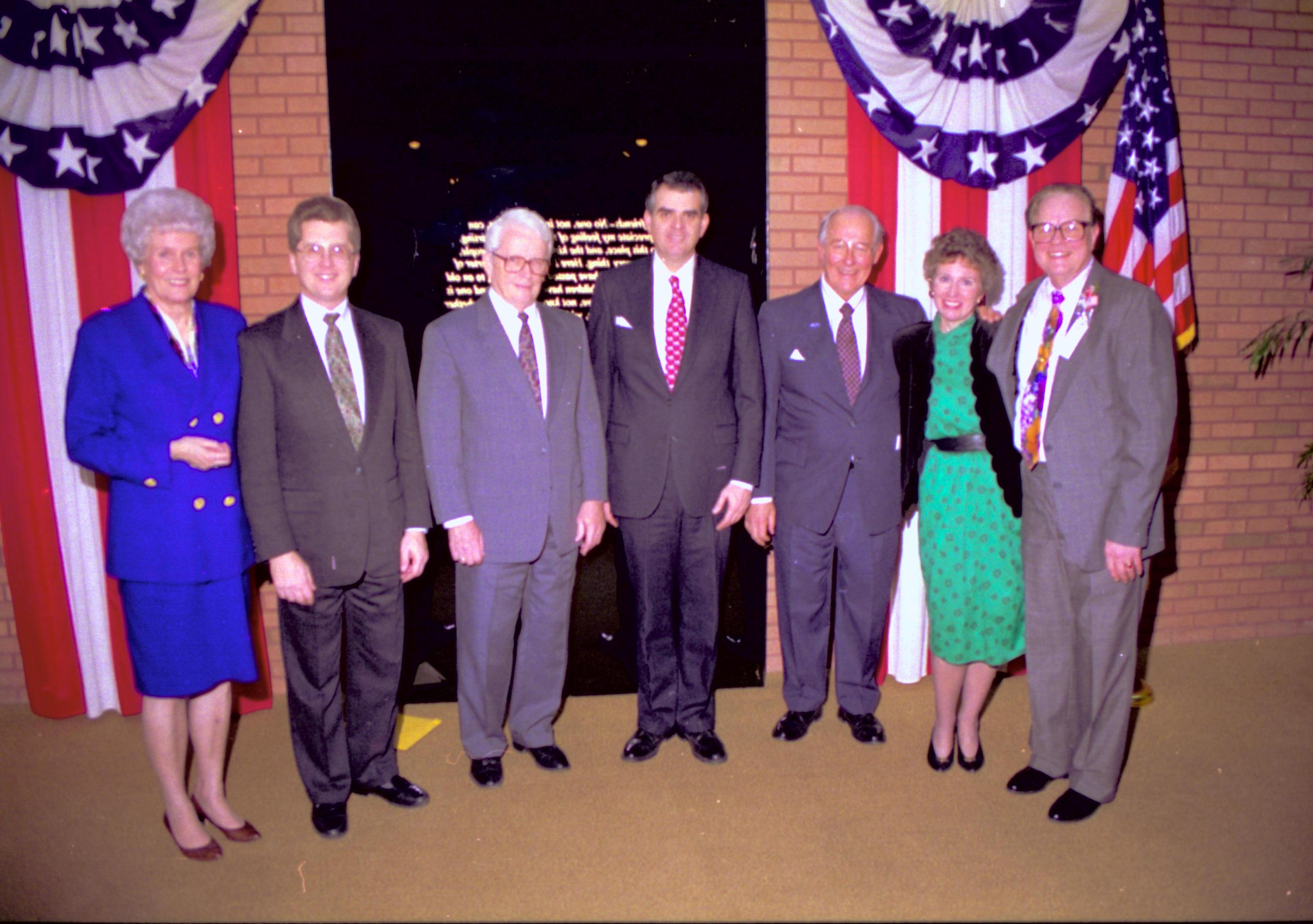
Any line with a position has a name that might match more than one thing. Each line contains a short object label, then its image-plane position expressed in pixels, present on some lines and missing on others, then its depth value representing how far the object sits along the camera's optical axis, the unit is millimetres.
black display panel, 3422
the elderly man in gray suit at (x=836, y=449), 3029
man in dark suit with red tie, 2920
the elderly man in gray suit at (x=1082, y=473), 2496
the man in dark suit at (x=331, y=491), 2426
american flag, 3602
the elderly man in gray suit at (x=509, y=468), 2727
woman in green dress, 2766
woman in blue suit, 2291
